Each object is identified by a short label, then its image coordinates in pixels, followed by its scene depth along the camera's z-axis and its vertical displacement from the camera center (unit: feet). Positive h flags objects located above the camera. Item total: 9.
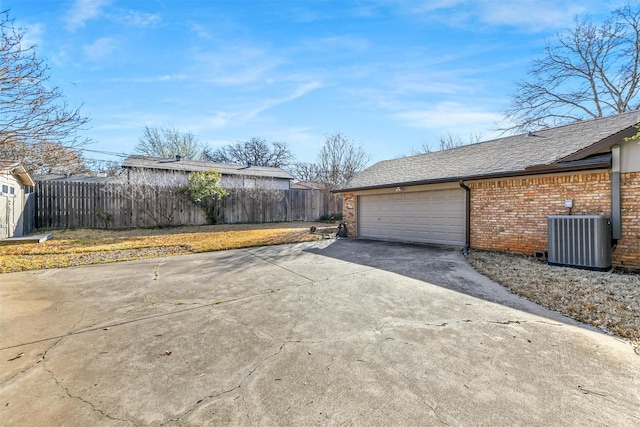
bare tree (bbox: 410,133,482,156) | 82.94 +19.74
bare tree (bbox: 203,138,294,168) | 109.91 +22.04
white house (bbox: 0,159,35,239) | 28.55 +1.25
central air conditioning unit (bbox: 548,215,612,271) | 17.67 -2.47
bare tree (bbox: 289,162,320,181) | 95.47 +13.61
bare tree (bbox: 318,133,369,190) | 71.72 +13.11
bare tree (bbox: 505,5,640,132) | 48.60 +24.56
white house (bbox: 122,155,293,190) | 46.62 +9.53
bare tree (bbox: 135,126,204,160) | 83.92 +20.32
